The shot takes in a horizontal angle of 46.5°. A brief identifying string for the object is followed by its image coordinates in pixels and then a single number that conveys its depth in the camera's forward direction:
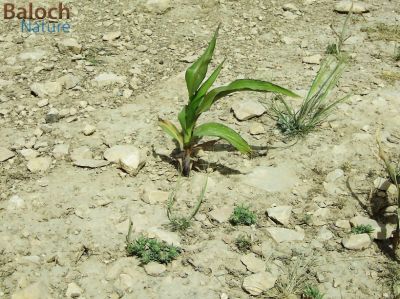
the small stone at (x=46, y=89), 3.54
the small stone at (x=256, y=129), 3.26
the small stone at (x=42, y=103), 3.46
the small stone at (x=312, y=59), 3.91
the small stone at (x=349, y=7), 4.51
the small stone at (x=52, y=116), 3.35
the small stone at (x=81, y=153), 3.09
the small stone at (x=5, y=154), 3.05
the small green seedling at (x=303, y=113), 3.24
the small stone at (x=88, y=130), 3.23
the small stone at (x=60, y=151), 3.09
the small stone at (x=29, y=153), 3.08
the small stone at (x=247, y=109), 3.36
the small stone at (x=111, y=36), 4.11
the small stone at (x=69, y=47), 3.93
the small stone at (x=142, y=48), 4.04
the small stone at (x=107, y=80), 3.69
